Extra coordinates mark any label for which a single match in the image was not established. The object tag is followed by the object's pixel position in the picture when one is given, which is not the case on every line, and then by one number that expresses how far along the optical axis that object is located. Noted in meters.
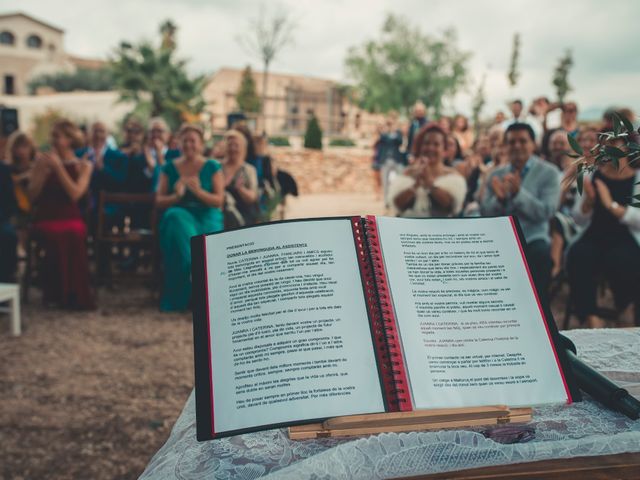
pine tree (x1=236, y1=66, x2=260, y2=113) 28.72
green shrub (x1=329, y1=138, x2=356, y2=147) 26.77
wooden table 1.01
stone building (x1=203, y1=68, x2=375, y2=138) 35.94
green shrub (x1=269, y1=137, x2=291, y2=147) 23.65
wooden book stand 1.10
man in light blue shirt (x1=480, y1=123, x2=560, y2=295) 4.54
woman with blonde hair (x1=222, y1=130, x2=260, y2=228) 6.29
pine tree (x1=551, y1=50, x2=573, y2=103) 33.51
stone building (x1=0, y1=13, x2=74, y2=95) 52.34
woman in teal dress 5.72
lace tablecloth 1.03
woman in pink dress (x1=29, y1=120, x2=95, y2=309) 5.87
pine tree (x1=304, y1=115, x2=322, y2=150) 22.86
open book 1.08
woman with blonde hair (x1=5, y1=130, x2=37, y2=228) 6.38
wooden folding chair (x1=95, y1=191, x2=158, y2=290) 6.30
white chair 4.84
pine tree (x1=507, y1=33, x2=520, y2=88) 33.94
